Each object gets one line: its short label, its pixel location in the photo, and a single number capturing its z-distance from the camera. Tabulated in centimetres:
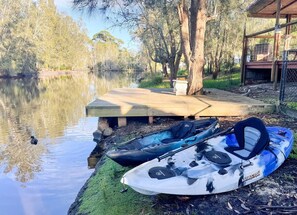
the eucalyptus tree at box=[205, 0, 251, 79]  1145
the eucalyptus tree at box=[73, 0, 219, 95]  817
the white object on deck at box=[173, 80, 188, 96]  864
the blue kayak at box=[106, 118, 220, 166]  361
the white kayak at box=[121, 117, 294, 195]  275
